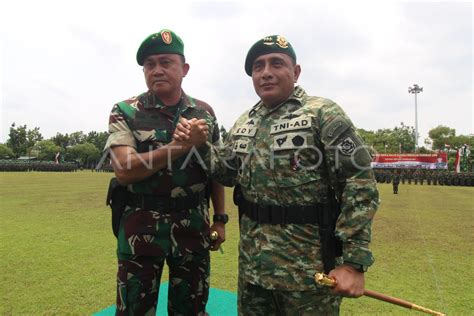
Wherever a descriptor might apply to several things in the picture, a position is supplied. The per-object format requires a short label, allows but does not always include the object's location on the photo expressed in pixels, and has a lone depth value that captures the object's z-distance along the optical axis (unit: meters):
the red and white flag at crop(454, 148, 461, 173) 37.91
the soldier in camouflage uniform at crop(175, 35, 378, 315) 1.91
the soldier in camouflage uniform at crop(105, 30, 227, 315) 2.34
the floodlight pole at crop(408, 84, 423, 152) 66.00
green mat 3.67
